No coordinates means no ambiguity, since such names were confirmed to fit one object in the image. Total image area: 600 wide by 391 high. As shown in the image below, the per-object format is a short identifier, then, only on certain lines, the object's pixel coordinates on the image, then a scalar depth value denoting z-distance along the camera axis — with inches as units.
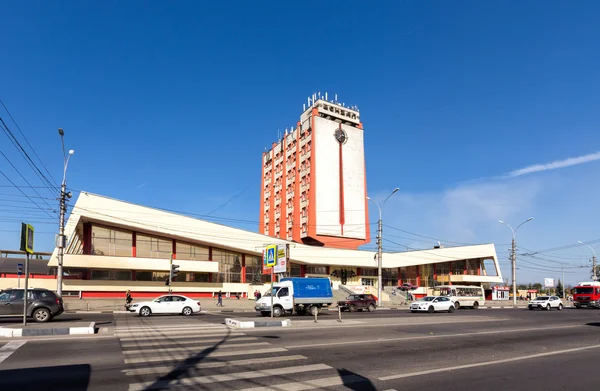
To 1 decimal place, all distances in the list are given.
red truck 1796.3
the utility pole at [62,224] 1109.4
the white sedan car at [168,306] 1105.4
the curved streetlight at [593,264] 2600.9
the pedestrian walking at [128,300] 1376.7
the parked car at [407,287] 2491.4
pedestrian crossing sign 970.1
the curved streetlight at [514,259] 2172.7
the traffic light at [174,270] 1353.3
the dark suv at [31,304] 817.5
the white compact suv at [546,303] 1690.5
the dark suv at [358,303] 1432.1
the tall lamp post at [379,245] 1720.0
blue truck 1138.0
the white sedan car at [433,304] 1412.4
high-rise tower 2728.8
